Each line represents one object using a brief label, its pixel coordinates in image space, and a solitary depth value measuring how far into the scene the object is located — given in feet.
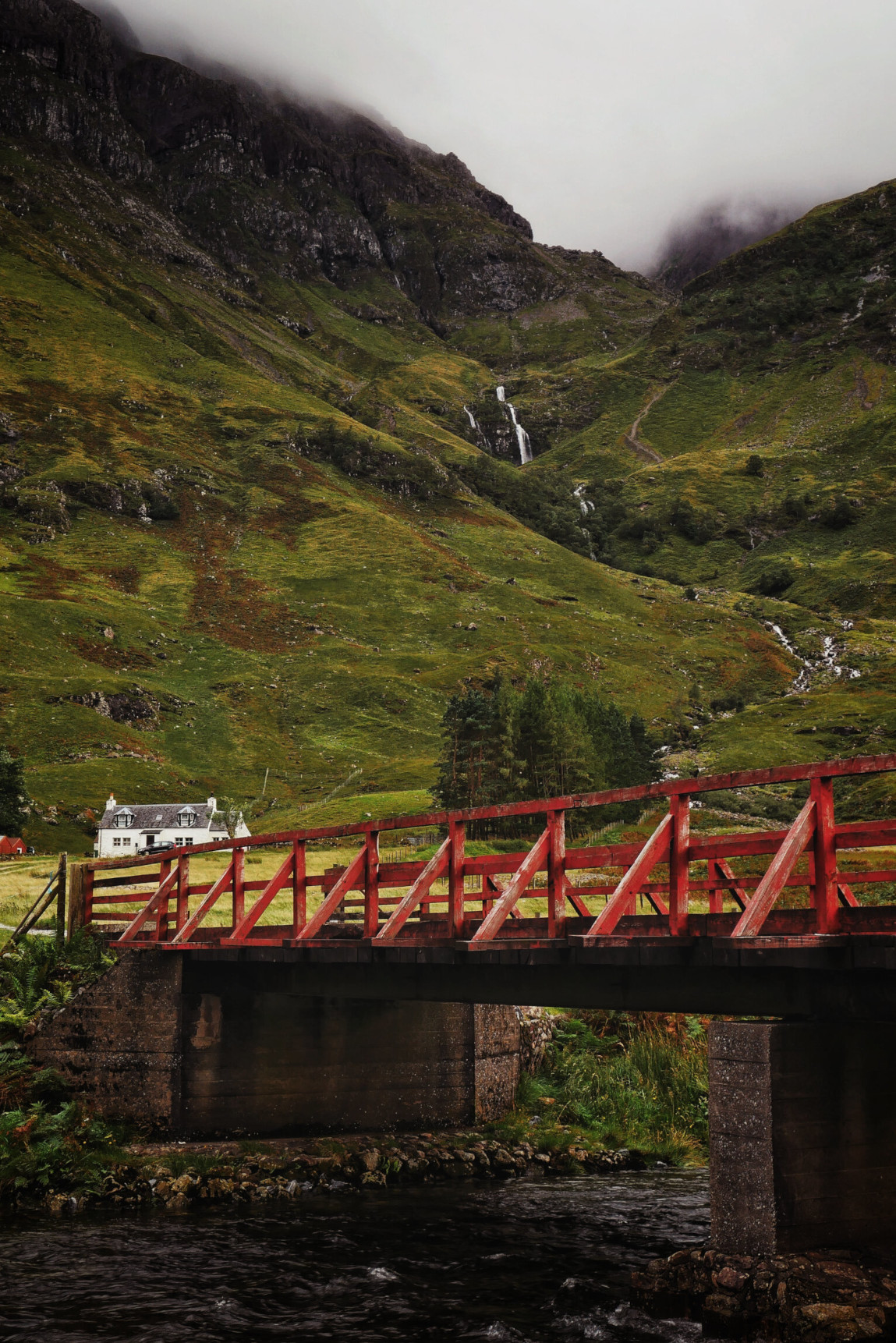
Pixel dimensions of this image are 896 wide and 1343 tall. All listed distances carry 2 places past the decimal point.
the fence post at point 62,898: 85.35
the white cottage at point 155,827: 331.36
